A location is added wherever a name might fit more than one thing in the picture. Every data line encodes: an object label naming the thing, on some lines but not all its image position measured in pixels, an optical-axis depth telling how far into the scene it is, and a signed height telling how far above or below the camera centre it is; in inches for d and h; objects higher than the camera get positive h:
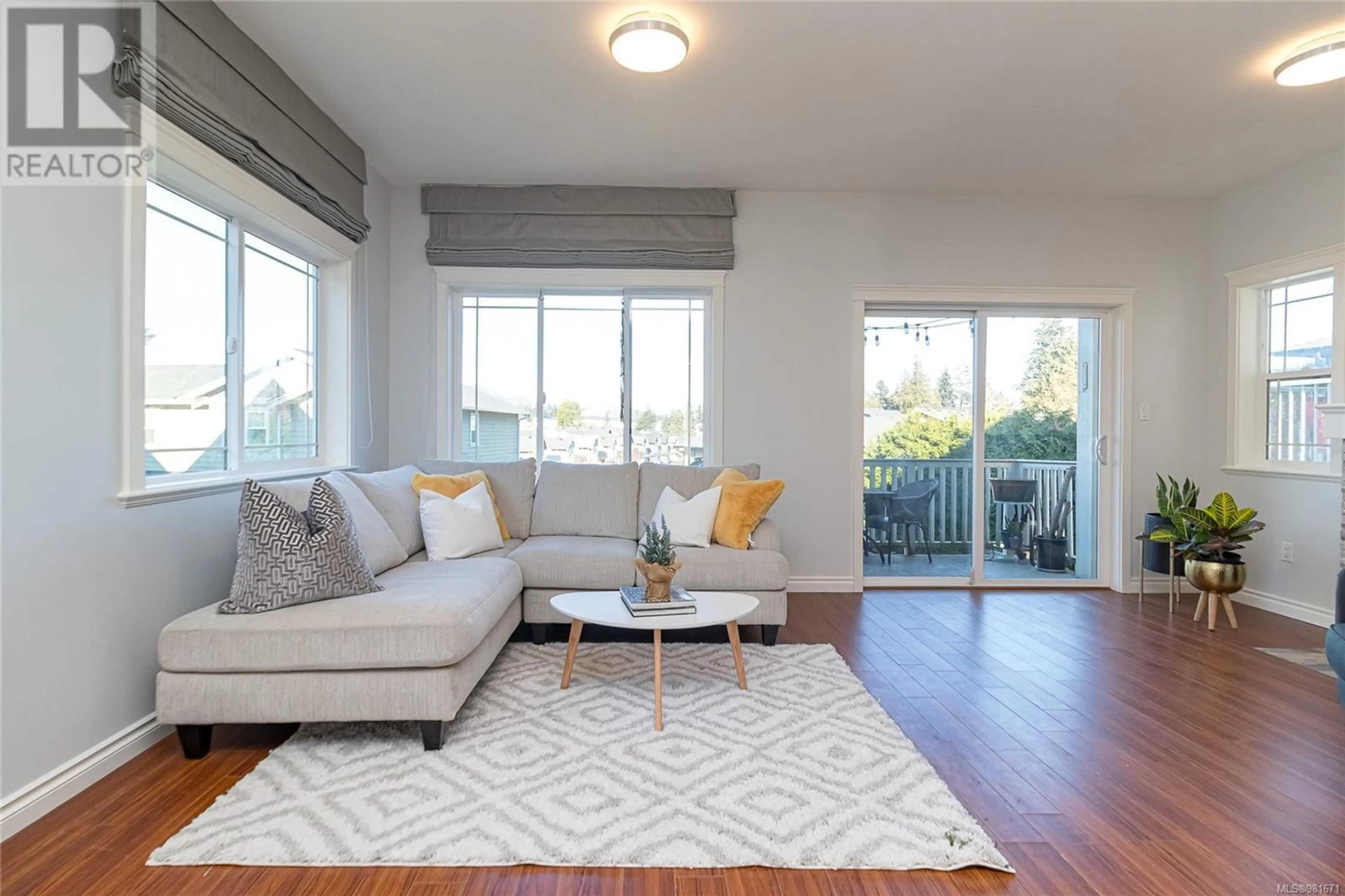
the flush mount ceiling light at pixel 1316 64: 103.0 +63.8
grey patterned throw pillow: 83.0 -15.5
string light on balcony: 180.1 +33.9
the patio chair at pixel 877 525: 179.5 -21.6
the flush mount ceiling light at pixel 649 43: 96.1 +61.4
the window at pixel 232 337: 91.5 +18.4
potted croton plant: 141.4 -20.8
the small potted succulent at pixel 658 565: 97.2 -18.3
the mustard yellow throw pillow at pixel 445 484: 135.0 -8.6
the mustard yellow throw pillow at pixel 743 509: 134.4 -13.2
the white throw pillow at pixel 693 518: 136.0 -15.6
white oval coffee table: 90.9 -25.1
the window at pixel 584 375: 176.2 +19.2
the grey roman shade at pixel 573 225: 167.5 +57.5
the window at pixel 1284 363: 149.8 +21.9
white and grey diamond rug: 62.2 -38.9
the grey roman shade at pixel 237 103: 83.7 +52.5
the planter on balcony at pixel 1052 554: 183.0 -30.0
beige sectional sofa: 78.4 -26.5
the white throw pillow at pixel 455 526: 125.3 -16.4
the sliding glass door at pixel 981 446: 179.9 +0.6
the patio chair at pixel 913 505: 180.7 -16.2
